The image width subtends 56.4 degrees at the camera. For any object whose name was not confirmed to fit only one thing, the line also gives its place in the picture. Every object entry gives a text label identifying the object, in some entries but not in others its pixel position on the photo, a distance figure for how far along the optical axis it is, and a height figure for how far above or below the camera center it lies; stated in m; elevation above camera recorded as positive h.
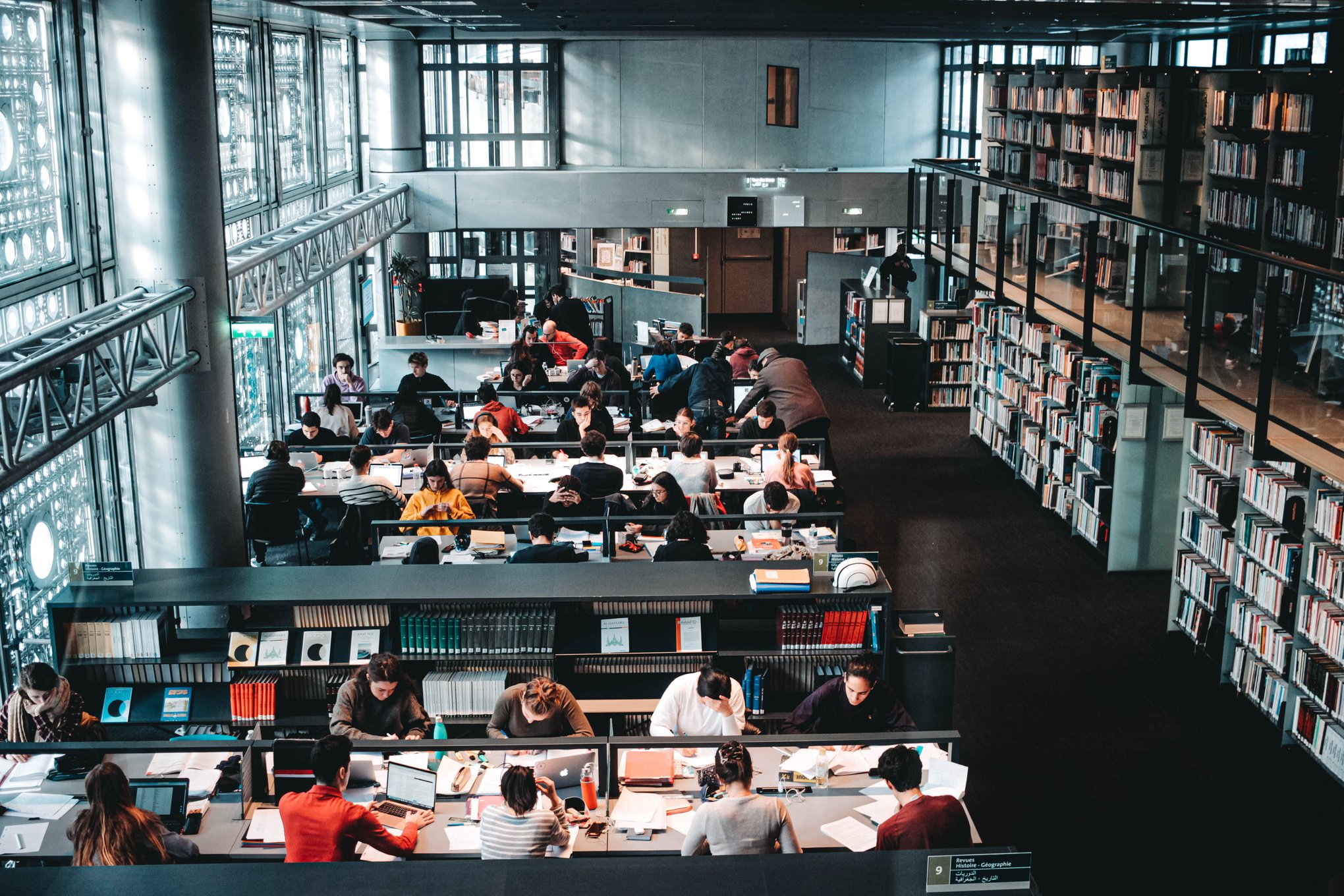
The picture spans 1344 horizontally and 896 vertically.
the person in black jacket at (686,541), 7.54 -2.23
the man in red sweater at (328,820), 4.95 -2.52
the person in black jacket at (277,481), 9.36 -2.29
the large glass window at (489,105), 18.28 +0.90
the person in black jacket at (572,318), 16.30 -1.91
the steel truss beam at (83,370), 5.72 -1.06
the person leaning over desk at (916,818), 4.96 -2.53
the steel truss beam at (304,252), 10.23 -0.77
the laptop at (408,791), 5.48 -2.67
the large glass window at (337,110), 15.45 +0.71
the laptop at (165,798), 5.25 -2.58
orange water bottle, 5.49 -2.67
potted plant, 16.92 -1.69
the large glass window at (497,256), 19.12 -1.33
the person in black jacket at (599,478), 9.22 -2.23
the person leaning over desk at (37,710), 5.83 -2.48
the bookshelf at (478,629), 6.70 -2.45
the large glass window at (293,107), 13.20 +0.64
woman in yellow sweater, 8.60 -2.26
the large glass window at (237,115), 11.46 +0.48
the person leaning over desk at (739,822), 4.94 -2.52
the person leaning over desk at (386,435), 10.25 -2.23
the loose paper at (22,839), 5.24 -2.77
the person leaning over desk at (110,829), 4.66 -2.42
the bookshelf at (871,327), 16.22 -2.06
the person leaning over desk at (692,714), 6.05 -2.59
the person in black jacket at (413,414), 11.29 -2.18
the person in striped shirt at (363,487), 9.21 -2.32
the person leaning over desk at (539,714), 5.84 -2.53
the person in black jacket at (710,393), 11.98 -2.18
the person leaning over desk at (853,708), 6.12 -2.60
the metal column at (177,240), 7.57 -0.44
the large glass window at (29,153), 7.12 +0.08
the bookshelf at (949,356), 15.61 -2.30
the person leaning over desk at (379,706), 6.02 -2.55
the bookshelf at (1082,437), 10.04 -2.34
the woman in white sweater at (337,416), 11.49 -2.25
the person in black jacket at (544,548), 7.43 -2.21
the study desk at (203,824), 5.25 -2.77
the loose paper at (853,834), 5.26 -2.77
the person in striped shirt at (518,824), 4.85 -2.51
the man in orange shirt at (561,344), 14.86 -2.06
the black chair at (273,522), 9.39 -2.61
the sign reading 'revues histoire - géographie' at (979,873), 4.30 -2.37
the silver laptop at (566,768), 5.48 -2.57
